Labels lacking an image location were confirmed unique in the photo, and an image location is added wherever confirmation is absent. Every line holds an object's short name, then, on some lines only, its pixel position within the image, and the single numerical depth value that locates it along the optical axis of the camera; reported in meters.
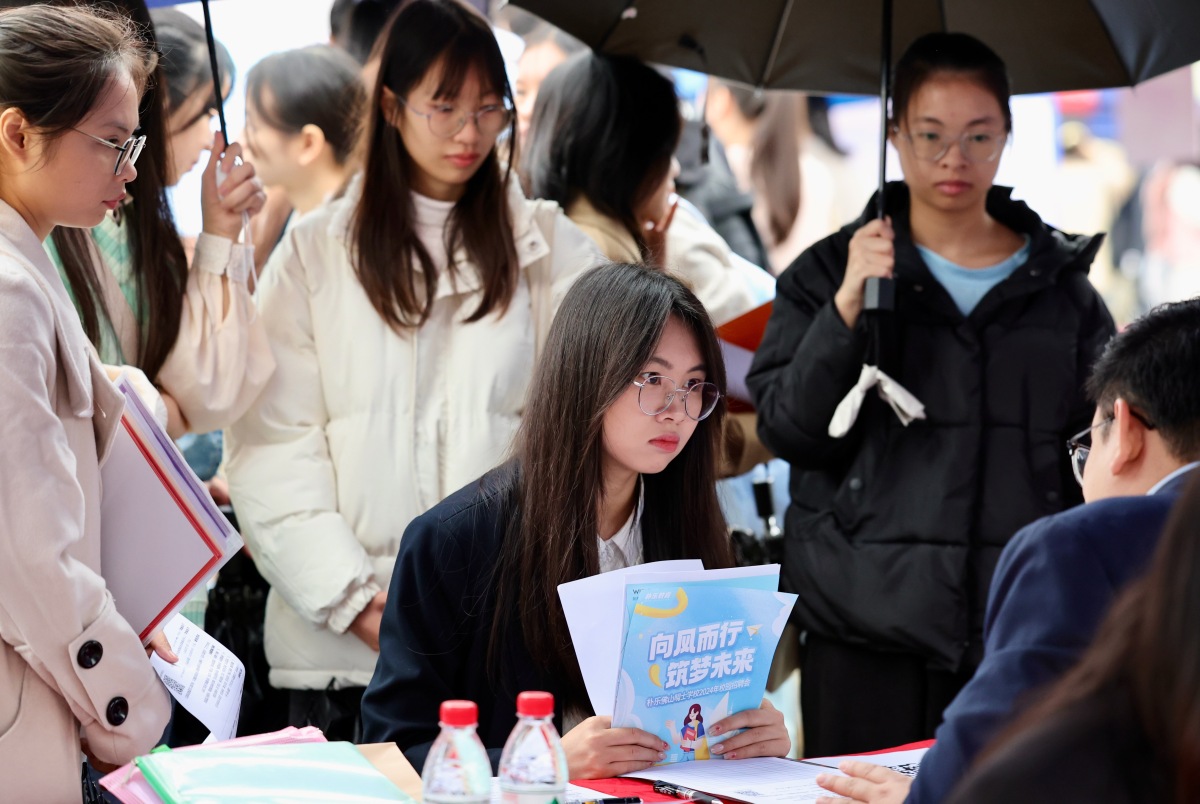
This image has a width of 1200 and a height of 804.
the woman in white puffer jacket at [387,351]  6.39
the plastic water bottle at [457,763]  3.37
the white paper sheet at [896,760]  4.46
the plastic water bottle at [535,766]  3.54
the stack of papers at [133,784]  3.56
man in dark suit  3.24
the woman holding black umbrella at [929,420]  6.46
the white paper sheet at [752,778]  4.09
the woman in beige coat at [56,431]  3.82
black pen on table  4.04
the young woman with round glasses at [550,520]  4.84
